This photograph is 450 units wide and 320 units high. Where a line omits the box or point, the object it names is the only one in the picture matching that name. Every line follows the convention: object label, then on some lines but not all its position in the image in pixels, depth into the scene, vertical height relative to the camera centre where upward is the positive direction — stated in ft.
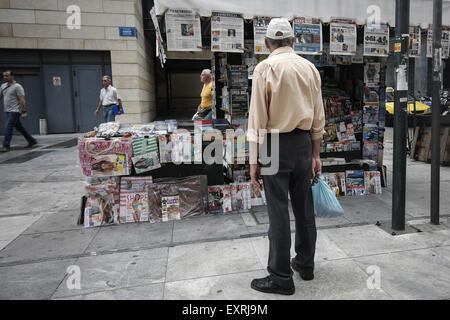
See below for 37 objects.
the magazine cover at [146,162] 13.65 -1.89
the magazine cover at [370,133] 17.72 -1.20
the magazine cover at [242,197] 15.05 -3.75
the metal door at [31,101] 42.47 +2.29
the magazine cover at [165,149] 13.84 -1.39
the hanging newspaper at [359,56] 16.56 +2.73
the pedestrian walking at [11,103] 30.66 +1.49
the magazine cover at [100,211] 13.70 -3.88
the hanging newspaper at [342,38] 14.16 +3.11
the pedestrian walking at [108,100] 32.99 +1.65
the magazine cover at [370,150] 17.85 -2.13
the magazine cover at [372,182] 16.90 -3.62
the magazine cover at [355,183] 16.74 -3.62
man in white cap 7.96 -0.42
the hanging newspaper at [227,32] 13.10 +3.25
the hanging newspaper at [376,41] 14.78 +3.07
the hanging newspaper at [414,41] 15.21 +3.12
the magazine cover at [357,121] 17.79 -0.56
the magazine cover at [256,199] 15.35 -3.97
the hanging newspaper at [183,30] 12.72 +3.26
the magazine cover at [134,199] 13.82 -3.43
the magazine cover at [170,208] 14.06 -3.91
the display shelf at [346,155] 17.65 -2.32
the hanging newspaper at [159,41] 13.10 +3.05
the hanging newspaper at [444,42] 15.46 +3.10
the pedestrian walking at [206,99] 21.21 +0.98
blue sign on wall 42.22 +10.67
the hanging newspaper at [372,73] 17.06 +1.91
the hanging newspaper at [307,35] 13.67 +3.18
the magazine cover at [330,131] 17.53 -1.04
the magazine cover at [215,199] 14.70 -3.72
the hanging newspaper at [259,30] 13.39 +3.33
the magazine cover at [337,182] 16.56 -3.53
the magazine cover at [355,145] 17.76 -1.84
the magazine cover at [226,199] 14.79 -3.80
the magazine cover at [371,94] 17.24 +0.84
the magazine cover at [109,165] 13.33 -1.92
